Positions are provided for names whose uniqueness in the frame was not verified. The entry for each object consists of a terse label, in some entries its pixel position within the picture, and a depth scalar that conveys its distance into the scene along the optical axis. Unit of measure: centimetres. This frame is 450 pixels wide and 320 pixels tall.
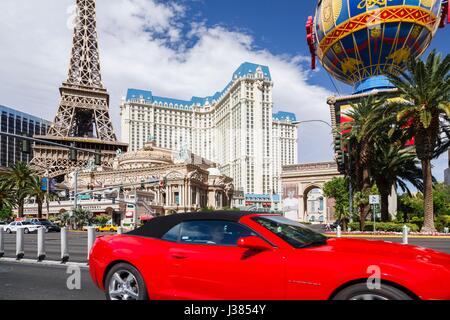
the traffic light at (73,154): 2114
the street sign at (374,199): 2211
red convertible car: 342
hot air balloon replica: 4244
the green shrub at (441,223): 2645
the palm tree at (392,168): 2967
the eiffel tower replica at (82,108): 9646
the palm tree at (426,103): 2173
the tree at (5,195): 4916
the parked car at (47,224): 3488
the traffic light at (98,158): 2205
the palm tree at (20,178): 4722
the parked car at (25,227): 3425
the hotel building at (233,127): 13550
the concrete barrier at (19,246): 1051
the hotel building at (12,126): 11581
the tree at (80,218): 4438
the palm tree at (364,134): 2419
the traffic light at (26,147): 1841
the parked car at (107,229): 4356
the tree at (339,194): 3176
